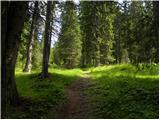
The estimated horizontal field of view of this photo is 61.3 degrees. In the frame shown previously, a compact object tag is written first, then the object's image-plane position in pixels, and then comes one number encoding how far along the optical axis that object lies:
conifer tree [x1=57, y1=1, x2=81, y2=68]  20.94
